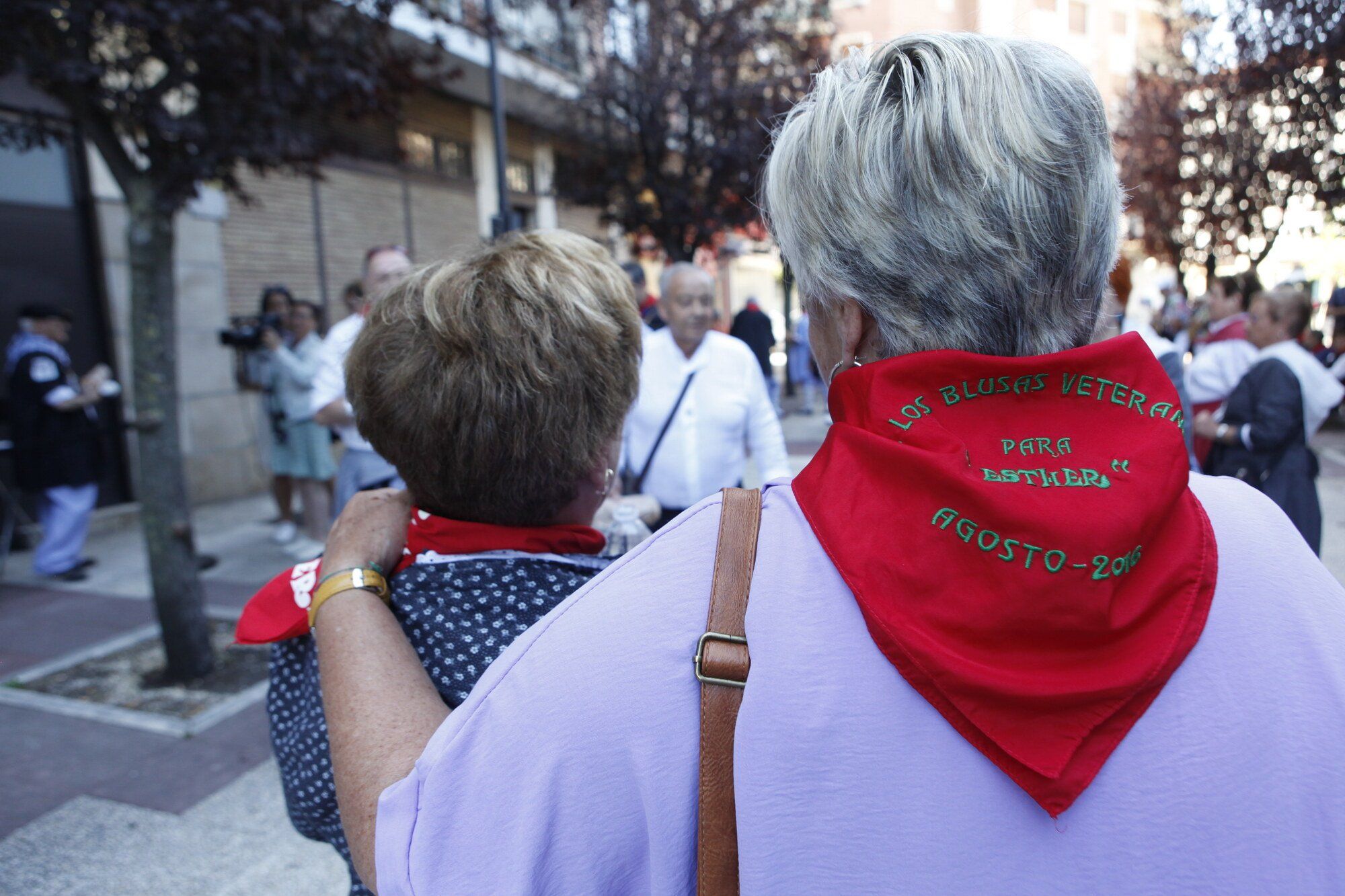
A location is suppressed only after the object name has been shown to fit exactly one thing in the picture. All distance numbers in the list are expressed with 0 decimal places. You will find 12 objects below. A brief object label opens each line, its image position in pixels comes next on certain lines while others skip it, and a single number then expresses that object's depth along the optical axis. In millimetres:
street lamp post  7148
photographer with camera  7078
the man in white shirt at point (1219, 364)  4898
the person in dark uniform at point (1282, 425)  4023
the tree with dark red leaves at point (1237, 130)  10414
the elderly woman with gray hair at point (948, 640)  733
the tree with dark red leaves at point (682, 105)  10844
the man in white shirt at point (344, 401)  4023
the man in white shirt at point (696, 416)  3816
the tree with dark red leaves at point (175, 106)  3611
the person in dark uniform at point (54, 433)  5977
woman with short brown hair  1266
